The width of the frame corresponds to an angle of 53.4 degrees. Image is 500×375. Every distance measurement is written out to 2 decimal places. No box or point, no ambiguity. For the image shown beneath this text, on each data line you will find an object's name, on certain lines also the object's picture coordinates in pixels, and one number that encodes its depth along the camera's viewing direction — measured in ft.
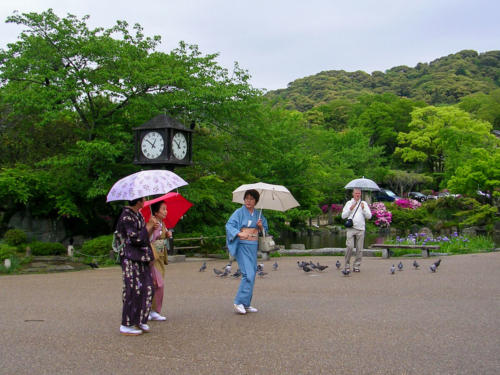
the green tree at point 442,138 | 130.52
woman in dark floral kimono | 17.38
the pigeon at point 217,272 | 34.47
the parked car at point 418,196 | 144.38
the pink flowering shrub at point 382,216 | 114.62
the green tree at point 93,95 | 47.47
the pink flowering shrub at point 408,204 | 123.13
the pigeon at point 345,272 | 33.22
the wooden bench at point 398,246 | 46.14
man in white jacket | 33.96
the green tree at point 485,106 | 176.14
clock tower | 41.83
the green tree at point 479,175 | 84.23
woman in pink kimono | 19.12
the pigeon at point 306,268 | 34.88
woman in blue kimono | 20.71
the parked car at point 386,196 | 146.30
